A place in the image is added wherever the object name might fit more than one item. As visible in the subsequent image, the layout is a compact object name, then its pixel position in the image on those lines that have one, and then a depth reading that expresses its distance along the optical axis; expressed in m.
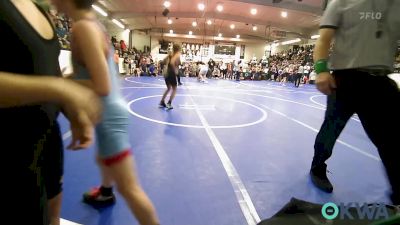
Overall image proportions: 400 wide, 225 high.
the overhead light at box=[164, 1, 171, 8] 17.88
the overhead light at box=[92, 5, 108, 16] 17.02
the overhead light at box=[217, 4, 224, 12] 18.40
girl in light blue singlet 1.43
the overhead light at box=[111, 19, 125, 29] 21.80
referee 1.89
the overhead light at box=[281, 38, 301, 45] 27.27
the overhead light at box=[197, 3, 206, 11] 18.45
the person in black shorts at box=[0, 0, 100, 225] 0.66
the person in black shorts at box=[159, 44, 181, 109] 6.94
